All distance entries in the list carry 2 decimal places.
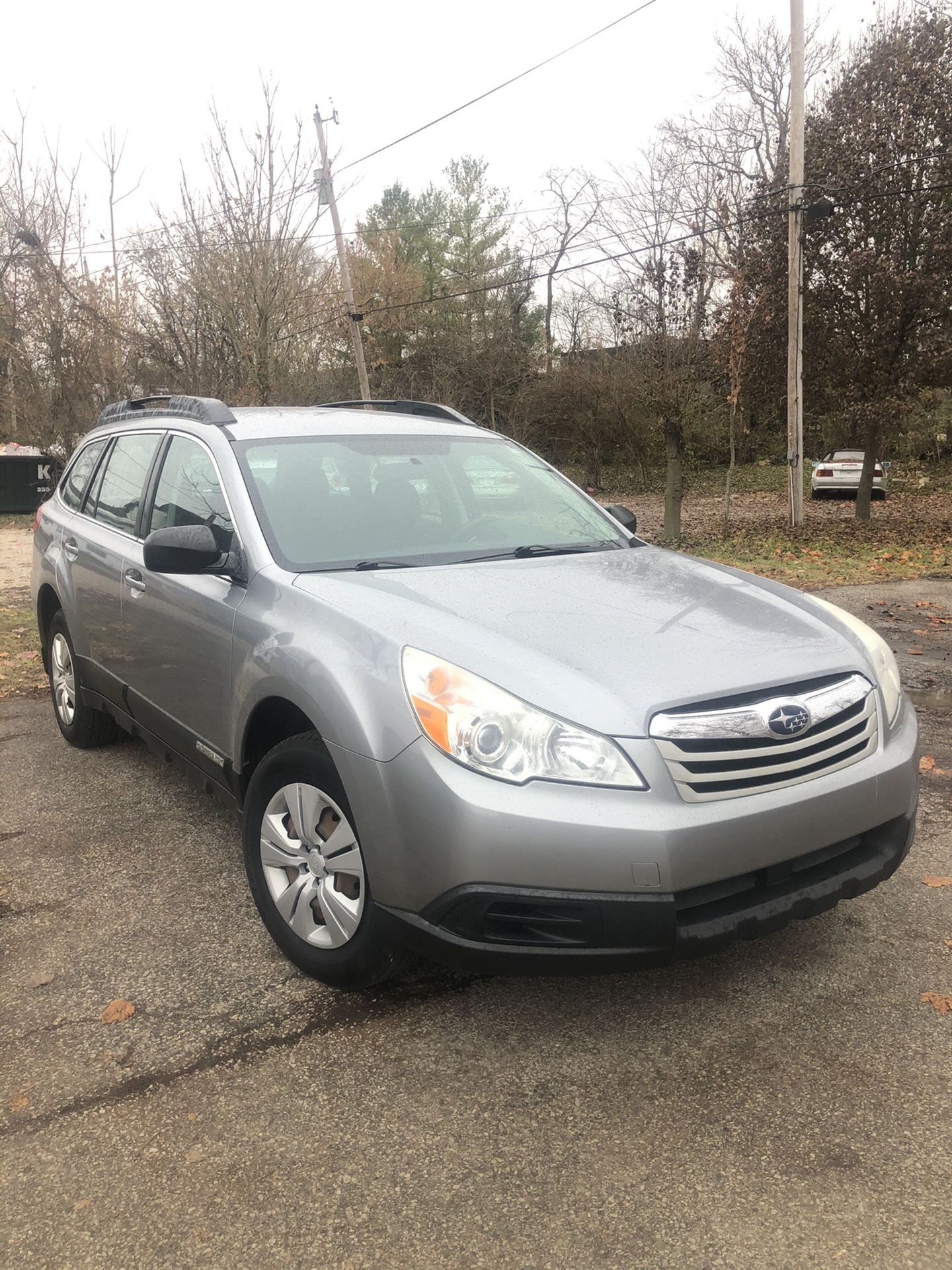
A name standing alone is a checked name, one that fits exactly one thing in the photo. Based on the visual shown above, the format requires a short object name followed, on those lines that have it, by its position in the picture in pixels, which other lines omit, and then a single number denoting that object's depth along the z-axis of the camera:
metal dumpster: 26.12
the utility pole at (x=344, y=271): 15.98
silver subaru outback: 2.41
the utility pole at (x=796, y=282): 15.21
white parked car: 27.97
